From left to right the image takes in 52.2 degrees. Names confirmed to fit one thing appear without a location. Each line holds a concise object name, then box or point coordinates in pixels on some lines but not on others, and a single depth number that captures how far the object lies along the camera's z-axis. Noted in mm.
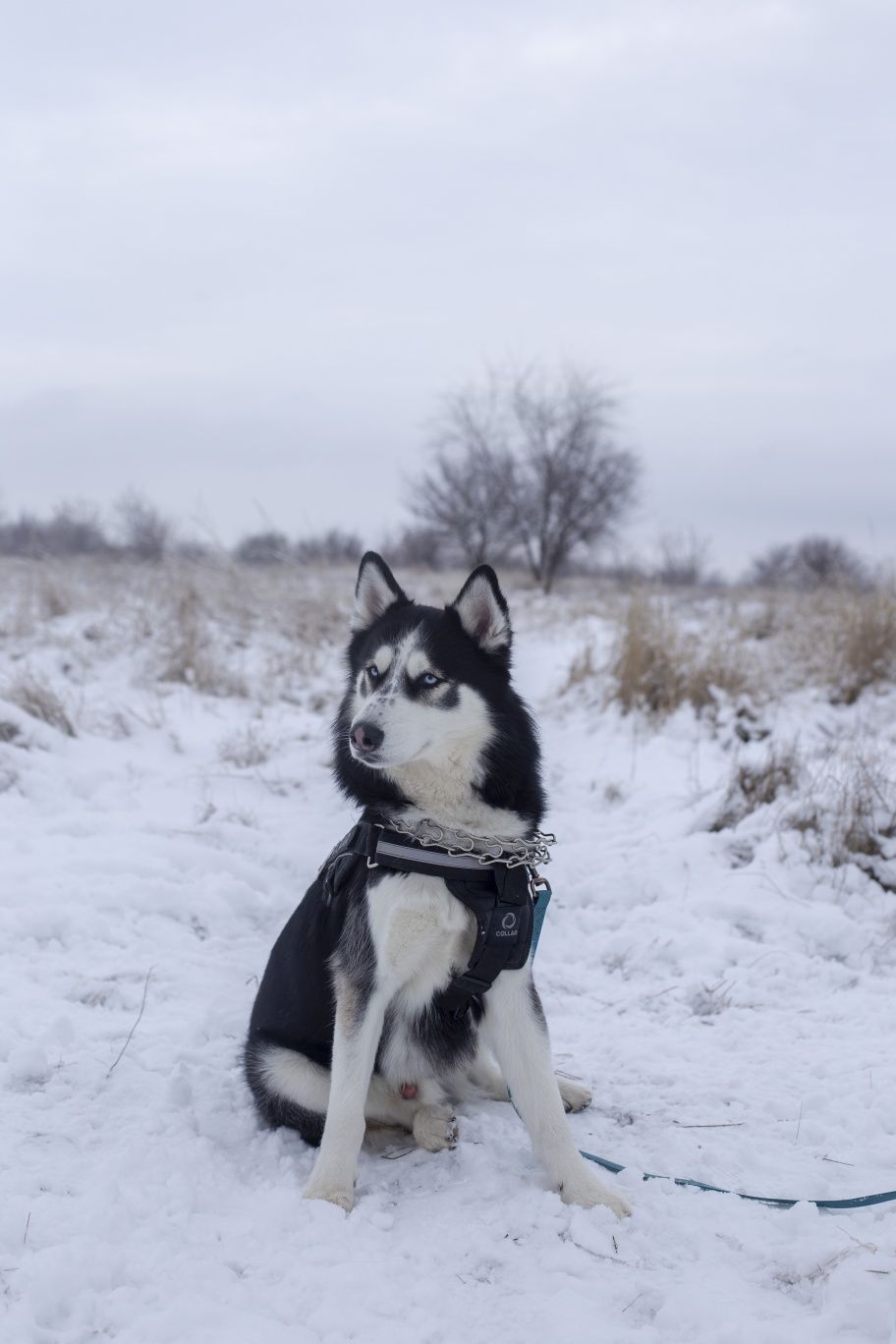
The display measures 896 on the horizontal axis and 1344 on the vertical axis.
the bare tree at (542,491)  33531
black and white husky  2580
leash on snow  2469
